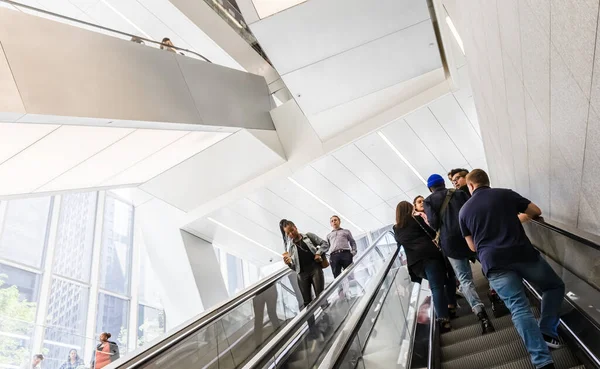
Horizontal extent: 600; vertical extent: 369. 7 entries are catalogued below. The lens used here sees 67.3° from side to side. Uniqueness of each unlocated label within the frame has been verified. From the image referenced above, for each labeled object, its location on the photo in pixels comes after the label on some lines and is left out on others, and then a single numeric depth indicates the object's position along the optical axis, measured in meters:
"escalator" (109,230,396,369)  4.25
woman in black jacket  4.89
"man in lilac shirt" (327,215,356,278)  7.56
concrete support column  13.27
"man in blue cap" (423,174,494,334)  4.66
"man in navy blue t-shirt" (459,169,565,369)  3.20
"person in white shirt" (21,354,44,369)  8.40
